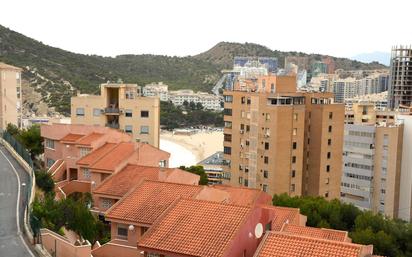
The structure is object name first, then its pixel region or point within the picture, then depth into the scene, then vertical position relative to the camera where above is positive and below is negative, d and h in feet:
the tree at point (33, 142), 148.77 -18.99
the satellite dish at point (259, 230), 68.33 -19.65
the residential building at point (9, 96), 222.69 -8.85
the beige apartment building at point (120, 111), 186.91 -11.89
